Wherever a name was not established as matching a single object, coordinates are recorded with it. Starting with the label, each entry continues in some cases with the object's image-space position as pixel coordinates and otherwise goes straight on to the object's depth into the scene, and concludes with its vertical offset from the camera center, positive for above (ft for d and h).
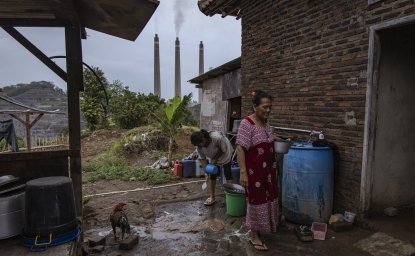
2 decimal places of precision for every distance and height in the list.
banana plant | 33.17 -0.72
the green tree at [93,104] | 56.85 +1.02
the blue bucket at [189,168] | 28.55 -5.23
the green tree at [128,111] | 54.39 -0.19
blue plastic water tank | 14.43 -3.31
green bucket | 16.51 -4.92
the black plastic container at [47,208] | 9.46 -3.01
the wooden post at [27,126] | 27.43 -1.49
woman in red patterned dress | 12.40 -2.25
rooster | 13.62 -4.83
